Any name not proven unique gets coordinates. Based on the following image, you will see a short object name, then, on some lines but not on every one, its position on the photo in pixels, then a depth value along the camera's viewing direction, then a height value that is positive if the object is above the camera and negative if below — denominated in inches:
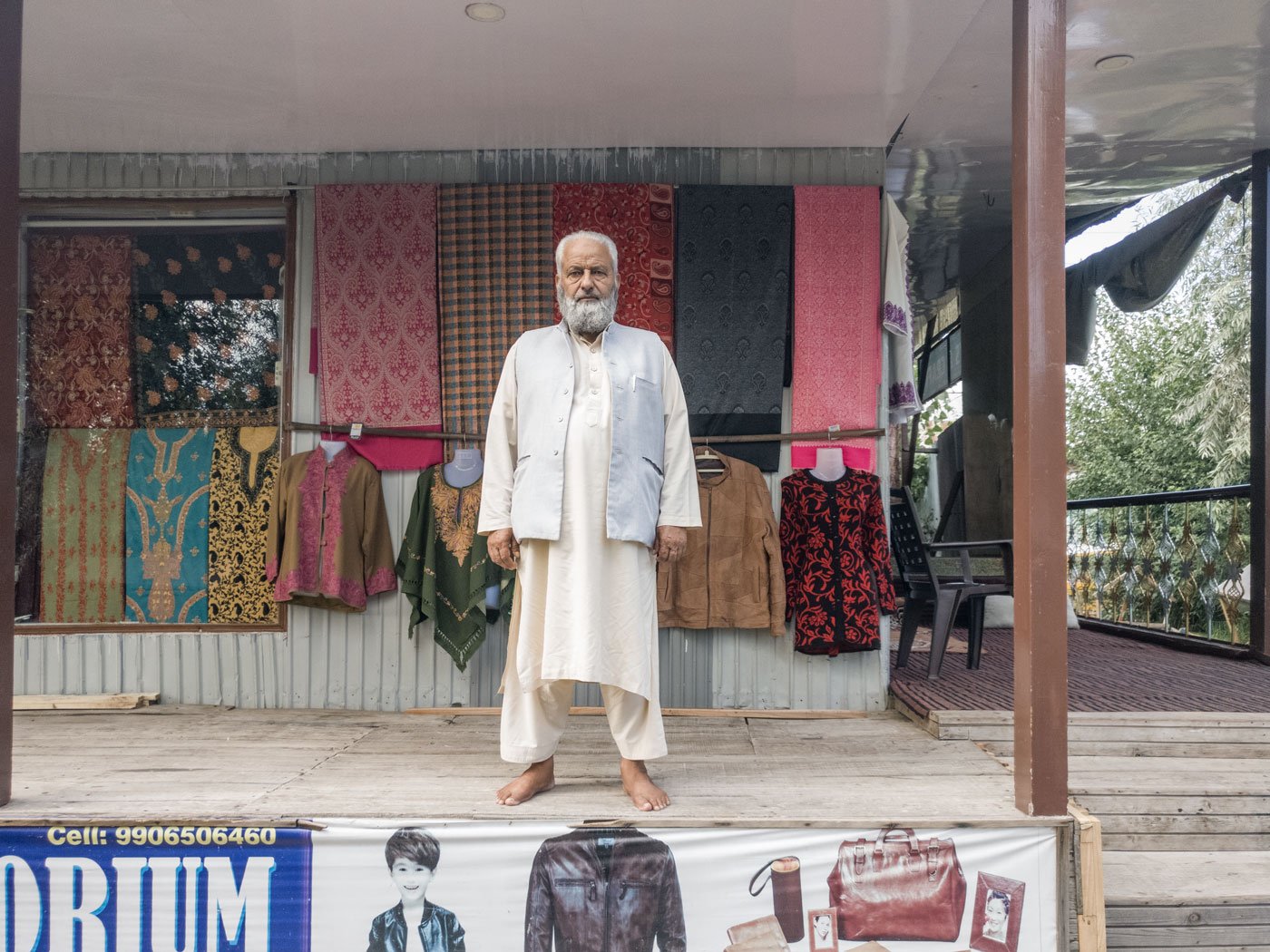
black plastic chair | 183.9 -14.1
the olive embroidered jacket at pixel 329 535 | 174.9 -4.4
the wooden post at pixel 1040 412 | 108.7 +11.4
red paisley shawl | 179.8 +51.8
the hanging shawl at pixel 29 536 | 183.8 -5.0
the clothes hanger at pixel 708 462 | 176.4 +8.9
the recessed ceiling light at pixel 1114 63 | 160.7 +74.7
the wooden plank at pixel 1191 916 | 113.9 -47.1
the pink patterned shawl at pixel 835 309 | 180.2 +37.5
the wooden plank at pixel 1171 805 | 128.9 -38.5
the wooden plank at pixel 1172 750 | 145.6 -35.3
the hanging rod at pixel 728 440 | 179.9 +14.0
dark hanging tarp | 221.6 +61.7
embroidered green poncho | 174.9 -11.2
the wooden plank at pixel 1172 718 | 146.9 -30.9
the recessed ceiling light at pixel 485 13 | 134.0 +69.0
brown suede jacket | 175.3 -10.5
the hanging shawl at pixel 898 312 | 179.8 +36.9
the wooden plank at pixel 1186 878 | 114.4 -44.5
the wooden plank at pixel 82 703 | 177.0 -35.1
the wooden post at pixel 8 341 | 110.9 +19.2
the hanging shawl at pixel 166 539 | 183.5 -5.4
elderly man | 115.3 -0.9
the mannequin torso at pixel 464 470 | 178.4 +7.5
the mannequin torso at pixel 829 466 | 178.5 +8.5
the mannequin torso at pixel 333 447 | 180.9 +11.8
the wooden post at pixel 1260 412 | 201.3 +21.2
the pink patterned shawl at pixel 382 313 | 181.2 +36.8
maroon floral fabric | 186.4 +33.4
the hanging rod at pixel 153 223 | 189.6 +55.8
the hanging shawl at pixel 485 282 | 180.1 +42.4
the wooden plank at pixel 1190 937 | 114.0 -49.7
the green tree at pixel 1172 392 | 531.5 +83.1
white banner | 105.7 -40.9
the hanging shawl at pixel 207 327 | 187.0 +35.2
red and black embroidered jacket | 174.7 -9.2
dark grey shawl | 179.5 +38.9
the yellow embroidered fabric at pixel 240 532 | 183.8 -4.2
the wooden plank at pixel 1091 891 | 104.8 -40.7
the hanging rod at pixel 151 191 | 187.3 +61.4
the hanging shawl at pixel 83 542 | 183.5 -6.2
